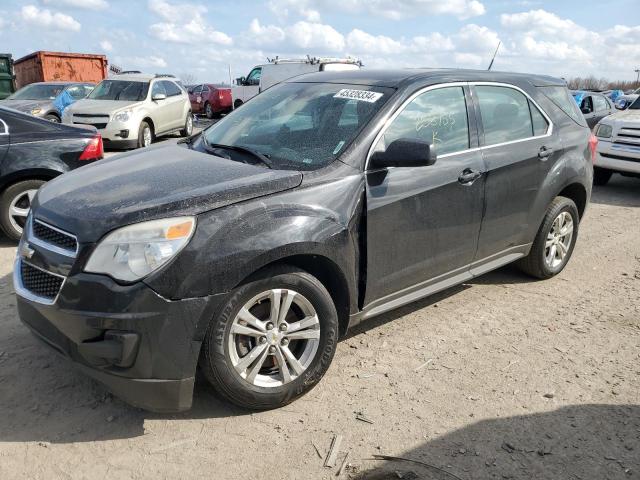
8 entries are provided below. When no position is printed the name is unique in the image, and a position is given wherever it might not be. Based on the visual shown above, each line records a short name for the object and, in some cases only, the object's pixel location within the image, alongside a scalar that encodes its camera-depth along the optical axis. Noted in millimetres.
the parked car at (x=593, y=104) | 13441
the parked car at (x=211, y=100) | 23938
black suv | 2578
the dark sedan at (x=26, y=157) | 5527
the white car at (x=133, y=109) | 11820
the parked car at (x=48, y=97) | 13359
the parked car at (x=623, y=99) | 21508
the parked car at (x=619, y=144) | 8797
